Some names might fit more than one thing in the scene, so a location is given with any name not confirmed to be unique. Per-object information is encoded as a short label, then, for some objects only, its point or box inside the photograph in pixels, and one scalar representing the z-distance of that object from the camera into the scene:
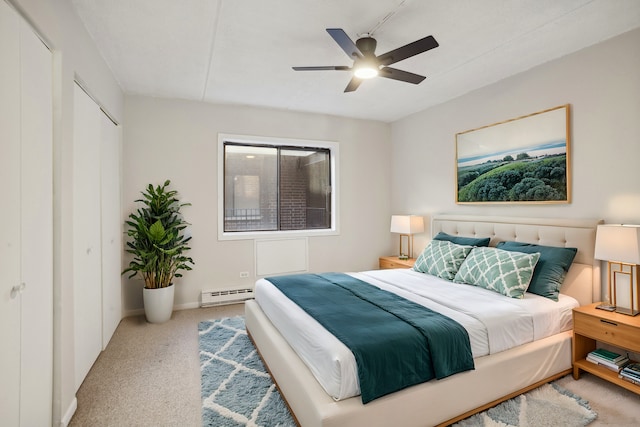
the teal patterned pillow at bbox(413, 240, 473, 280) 3.28
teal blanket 1.73
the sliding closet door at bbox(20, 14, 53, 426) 1.57
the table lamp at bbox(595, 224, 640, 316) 2.22
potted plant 3.53
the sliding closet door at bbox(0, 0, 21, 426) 1.39
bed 1.69
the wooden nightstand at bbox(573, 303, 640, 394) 2.13
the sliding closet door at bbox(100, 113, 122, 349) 3.00
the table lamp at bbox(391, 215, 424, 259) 4.44
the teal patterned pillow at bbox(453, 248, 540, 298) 2.66
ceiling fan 2.09
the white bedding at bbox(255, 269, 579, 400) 1.72
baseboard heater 4.14
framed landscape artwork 2.94
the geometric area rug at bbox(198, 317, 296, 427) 2.01
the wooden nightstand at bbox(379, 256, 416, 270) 4.31
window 4.58
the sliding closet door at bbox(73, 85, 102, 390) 2.27
